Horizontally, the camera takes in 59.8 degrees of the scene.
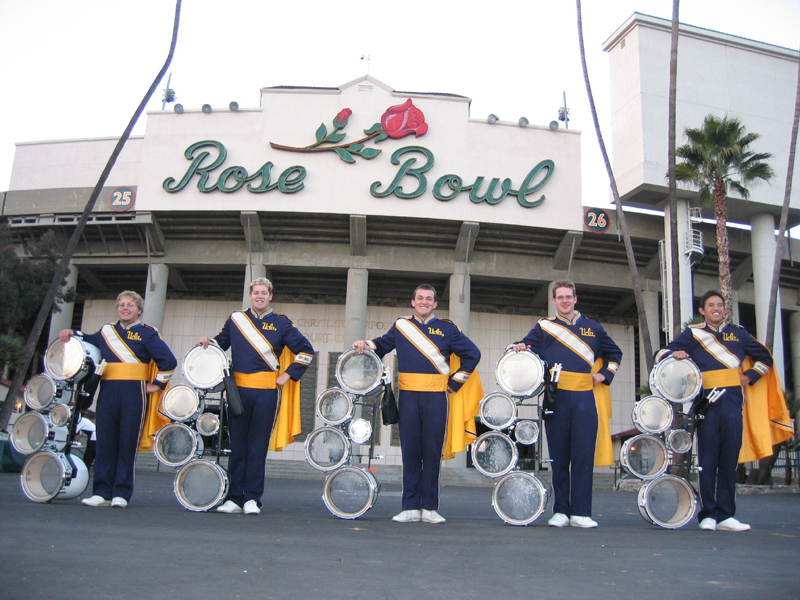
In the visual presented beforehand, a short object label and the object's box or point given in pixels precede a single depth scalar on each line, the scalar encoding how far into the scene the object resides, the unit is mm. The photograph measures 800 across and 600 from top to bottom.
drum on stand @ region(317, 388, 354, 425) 6637
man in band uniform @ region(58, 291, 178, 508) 6984
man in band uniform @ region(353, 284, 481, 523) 6512
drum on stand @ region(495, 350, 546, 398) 6457
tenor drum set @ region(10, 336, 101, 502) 6941
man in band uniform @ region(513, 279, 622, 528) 6496
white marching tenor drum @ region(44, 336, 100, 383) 7070
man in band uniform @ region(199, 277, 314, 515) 6807
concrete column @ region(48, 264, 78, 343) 27164
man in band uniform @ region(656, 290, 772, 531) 6703
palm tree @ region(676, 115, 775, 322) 21562
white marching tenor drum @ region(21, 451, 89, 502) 6870
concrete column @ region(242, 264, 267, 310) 26297
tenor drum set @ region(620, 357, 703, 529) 6645
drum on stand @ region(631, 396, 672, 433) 6965
